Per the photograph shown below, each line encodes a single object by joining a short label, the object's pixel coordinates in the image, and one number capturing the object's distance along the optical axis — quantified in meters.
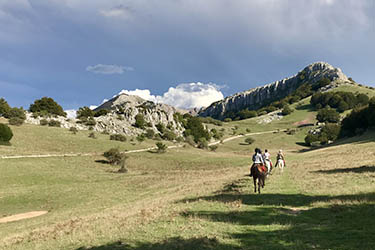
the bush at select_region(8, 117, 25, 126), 71.31
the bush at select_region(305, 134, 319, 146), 93.03
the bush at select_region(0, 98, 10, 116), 81.77
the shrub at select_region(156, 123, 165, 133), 105.12
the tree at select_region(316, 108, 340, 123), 118.38
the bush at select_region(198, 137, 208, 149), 86.49
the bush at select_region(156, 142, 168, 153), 66.75
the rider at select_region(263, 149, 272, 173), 24.12
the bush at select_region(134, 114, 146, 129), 101.83
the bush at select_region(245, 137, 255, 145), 97.03
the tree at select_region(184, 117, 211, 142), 108.32
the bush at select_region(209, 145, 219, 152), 84.34
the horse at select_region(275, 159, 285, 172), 27.64
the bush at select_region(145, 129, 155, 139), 93.00
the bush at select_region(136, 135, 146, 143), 78.07
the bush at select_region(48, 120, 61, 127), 85.19
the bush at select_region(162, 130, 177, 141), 97.12
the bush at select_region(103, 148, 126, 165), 52.83
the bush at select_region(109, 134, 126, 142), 77.25
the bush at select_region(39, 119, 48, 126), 83.73
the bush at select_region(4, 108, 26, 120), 79.43
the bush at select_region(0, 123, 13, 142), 53.91
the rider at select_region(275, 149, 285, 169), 27.64
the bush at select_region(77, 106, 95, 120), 107.46
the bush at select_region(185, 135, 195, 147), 90.06
